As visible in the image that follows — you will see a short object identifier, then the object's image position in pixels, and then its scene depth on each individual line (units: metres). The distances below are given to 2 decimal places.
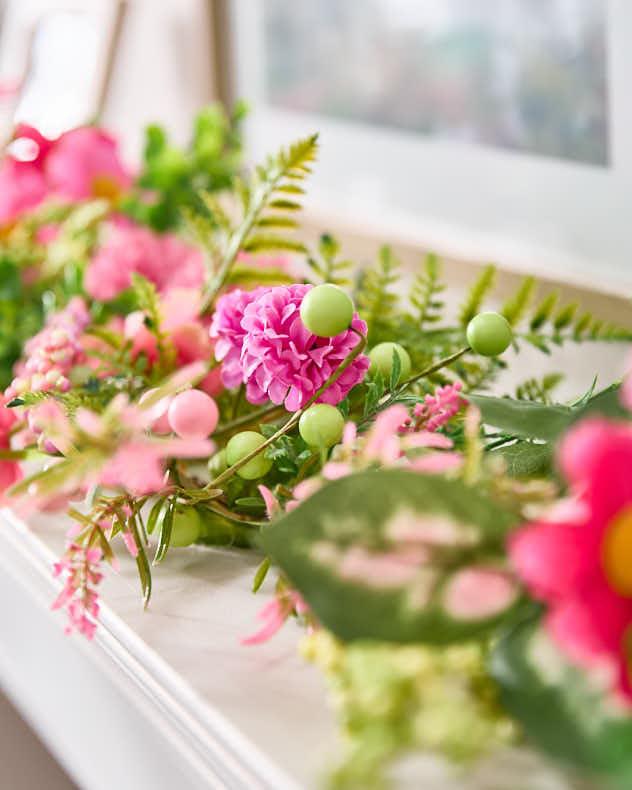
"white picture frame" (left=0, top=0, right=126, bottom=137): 1.08
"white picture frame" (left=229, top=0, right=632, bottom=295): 0.69
